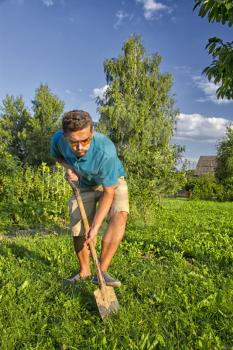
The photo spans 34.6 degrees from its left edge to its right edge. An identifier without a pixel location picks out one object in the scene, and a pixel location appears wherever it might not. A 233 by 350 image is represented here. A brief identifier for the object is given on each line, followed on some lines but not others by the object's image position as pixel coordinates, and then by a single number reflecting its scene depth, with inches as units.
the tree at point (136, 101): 1046.4
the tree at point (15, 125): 1562.5
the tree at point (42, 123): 1477.6
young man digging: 115.6
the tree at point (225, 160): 1106.7
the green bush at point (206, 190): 1003.3
